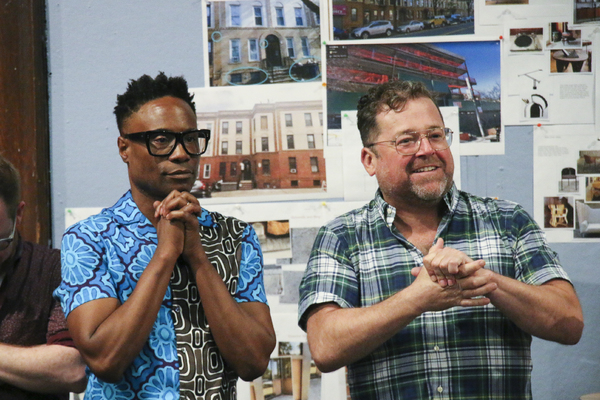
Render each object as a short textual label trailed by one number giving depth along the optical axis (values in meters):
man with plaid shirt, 3.76
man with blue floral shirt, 3.73
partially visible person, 3.83
